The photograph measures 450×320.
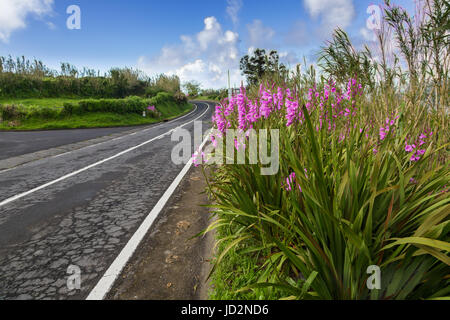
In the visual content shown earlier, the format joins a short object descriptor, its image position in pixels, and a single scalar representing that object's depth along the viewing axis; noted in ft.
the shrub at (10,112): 63.93
